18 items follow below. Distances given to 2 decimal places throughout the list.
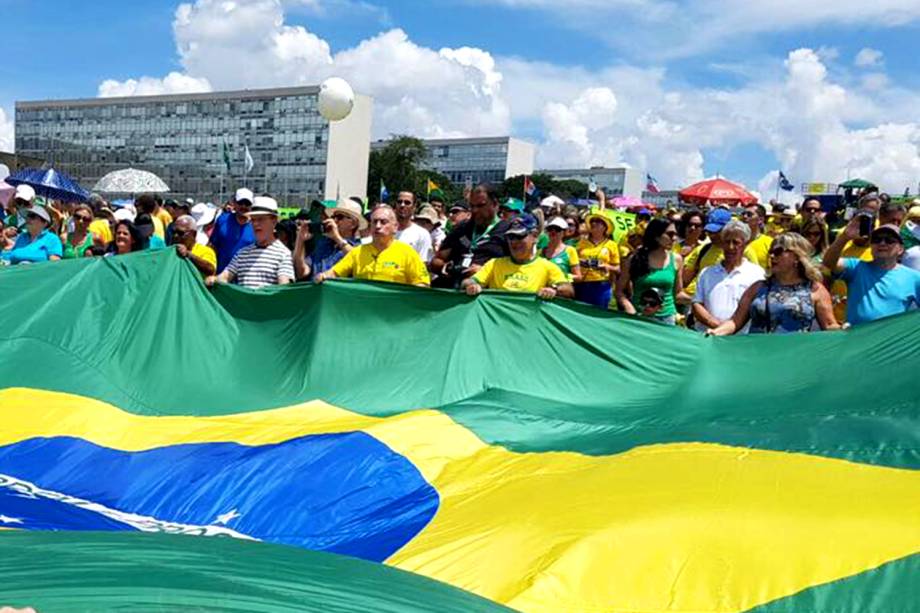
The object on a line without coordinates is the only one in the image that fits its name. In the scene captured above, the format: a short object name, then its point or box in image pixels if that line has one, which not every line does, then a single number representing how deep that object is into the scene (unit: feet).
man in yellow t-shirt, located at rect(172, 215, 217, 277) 21.83
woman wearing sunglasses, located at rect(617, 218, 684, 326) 21.13
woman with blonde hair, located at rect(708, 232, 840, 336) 17.21
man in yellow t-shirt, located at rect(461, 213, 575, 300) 19.52
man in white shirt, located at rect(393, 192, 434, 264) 26.11
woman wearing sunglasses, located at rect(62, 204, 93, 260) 27.86
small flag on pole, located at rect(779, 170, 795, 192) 125.59
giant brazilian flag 9.48
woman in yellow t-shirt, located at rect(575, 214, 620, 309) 25.73
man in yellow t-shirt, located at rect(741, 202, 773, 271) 25.30
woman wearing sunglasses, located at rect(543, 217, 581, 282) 23.40
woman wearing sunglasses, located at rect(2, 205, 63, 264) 25.82
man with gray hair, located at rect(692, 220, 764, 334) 20.08
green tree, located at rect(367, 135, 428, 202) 283.18
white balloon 43.80
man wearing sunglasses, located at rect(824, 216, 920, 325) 17.44
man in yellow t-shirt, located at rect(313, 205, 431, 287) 20.62
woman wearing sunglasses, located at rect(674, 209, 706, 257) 26.32
